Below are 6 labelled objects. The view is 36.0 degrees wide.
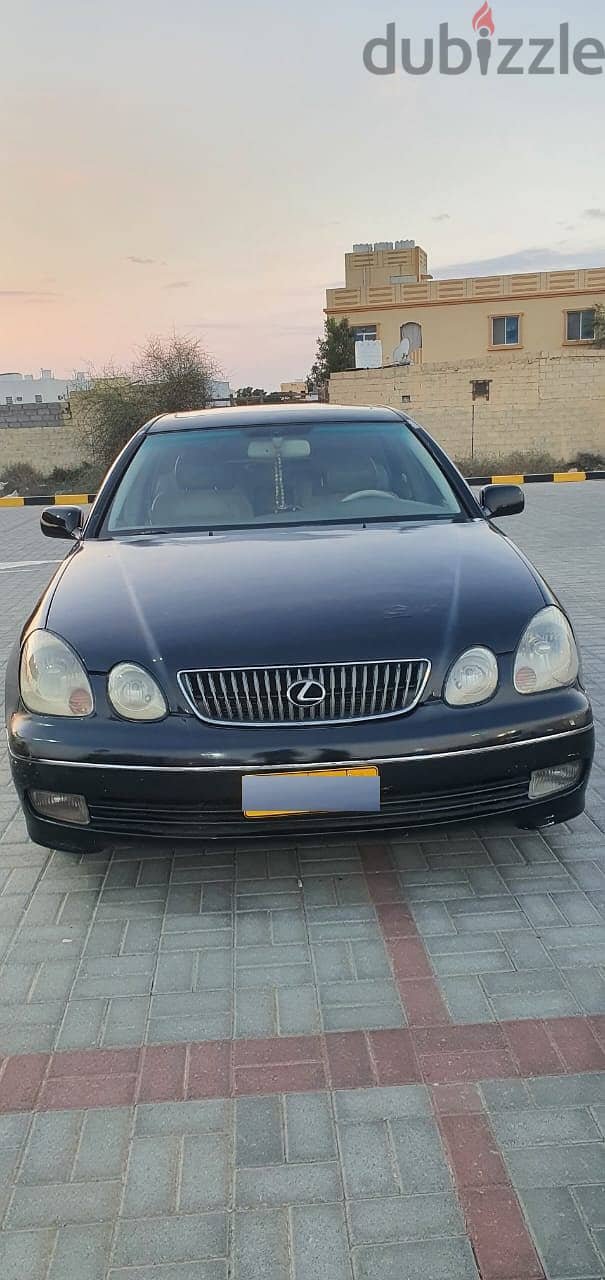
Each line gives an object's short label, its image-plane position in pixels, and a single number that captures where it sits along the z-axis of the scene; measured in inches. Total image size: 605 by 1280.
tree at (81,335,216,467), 940.0
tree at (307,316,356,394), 1556.3
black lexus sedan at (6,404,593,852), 104.0
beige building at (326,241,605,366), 1491.1
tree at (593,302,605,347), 1428.4
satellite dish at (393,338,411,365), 1331.2
